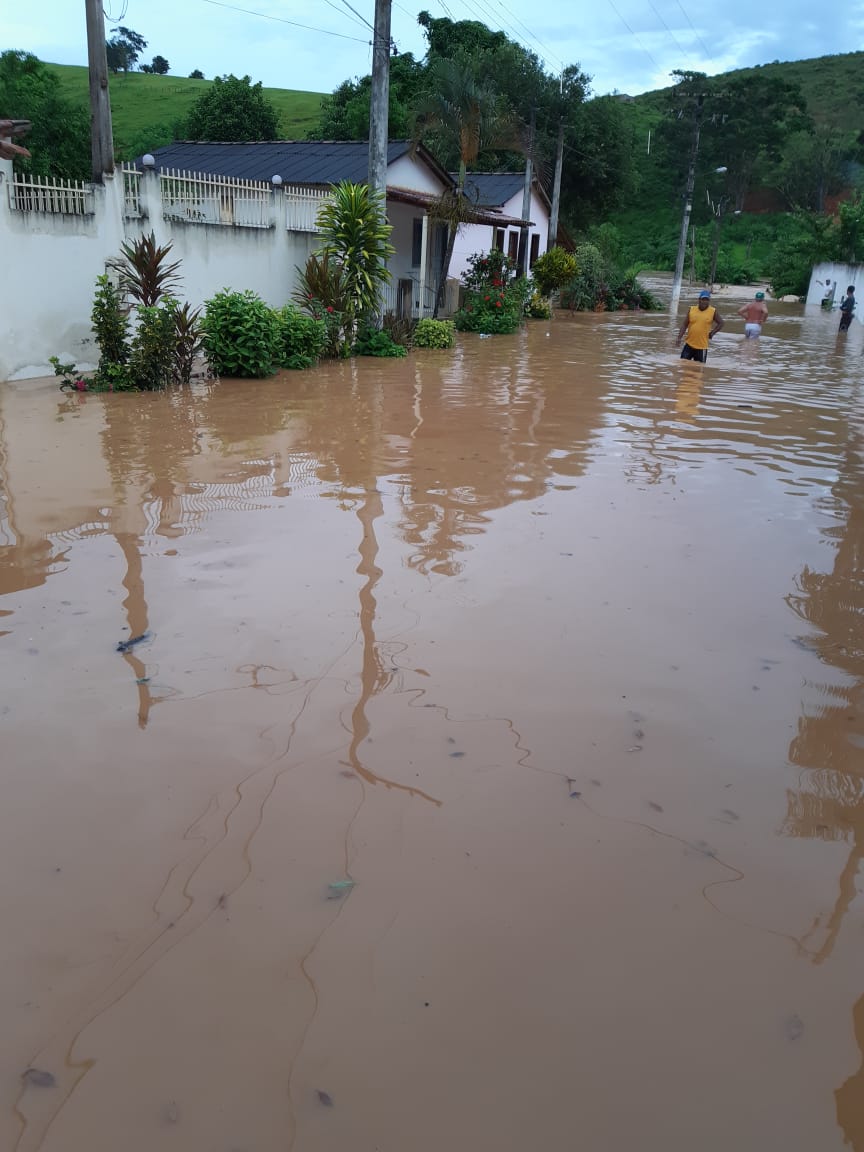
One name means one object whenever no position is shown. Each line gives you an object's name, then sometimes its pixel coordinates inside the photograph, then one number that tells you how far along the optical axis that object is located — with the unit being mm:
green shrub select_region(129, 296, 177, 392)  11727
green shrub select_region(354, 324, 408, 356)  16797
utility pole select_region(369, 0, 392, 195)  15867
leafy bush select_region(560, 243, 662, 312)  33625
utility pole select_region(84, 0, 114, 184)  12531
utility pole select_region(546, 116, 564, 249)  34500
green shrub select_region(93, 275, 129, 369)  11781
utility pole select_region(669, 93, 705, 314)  41406
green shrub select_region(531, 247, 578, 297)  31031
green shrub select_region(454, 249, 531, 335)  23250
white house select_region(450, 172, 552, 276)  28795
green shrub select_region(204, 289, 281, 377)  12898
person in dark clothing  29062
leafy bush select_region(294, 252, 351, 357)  15641
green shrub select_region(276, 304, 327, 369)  14352
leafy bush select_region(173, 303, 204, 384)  12148
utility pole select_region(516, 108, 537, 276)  30128
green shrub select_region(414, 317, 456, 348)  18812
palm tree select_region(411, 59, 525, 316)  20125
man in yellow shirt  16328
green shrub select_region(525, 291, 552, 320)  28691
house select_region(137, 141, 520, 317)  21219
